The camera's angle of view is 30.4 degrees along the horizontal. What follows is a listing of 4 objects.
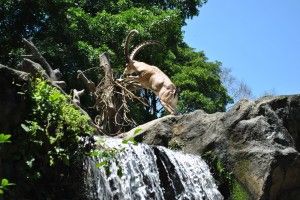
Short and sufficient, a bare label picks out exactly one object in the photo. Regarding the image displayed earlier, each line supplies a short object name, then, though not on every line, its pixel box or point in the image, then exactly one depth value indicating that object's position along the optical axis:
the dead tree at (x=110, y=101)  11.63
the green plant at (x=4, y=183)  2.91
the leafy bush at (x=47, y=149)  6.30
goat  12.82
